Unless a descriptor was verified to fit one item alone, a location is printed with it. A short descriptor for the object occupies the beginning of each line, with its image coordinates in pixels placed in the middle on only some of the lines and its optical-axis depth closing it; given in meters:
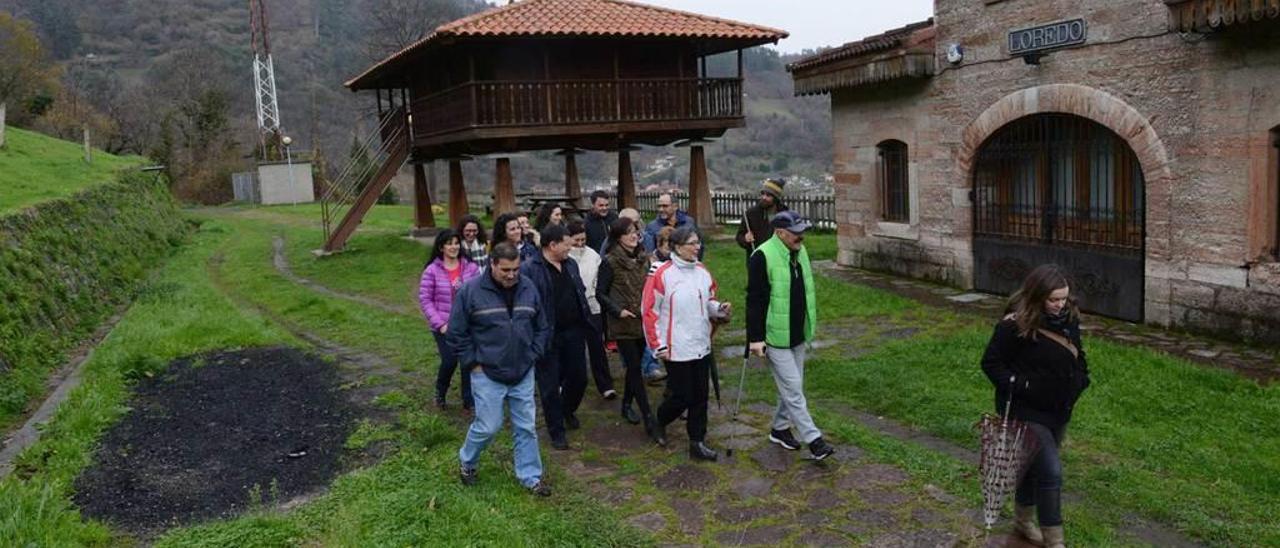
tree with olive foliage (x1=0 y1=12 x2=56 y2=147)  35.19
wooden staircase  21.09
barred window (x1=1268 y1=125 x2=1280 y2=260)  8.66
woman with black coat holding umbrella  4.52
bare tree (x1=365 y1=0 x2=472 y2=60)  39.59
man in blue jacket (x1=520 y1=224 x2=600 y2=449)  6.57
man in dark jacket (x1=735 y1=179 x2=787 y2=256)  9.41
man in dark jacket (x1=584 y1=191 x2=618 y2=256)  9.16
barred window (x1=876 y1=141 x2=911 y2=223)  14.10
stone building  8.82
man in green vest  5.87
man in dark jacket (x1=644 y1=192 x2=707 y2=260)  8.84
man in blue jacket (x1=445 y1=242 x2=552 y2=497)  5.60
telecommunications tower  41.31
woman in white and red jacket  5.97
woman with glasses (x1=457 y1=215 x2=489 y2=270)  7.79
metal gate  10.34
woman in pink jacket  7.38
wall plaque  10.41
